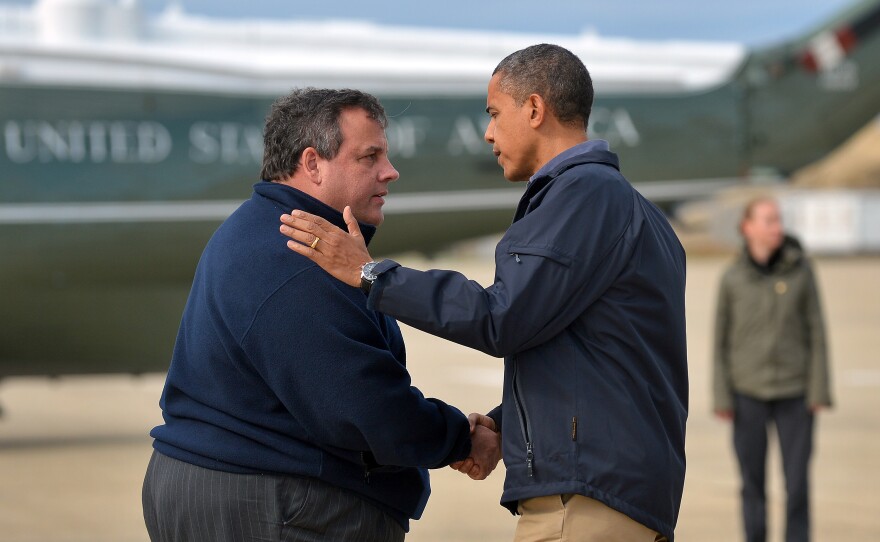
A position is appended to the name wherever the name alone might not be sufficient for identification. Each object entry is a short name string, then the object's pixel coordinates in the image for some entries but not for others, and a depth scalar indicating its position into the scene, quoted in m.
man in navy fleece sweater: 6.16
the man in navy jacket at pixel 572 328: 5.80
